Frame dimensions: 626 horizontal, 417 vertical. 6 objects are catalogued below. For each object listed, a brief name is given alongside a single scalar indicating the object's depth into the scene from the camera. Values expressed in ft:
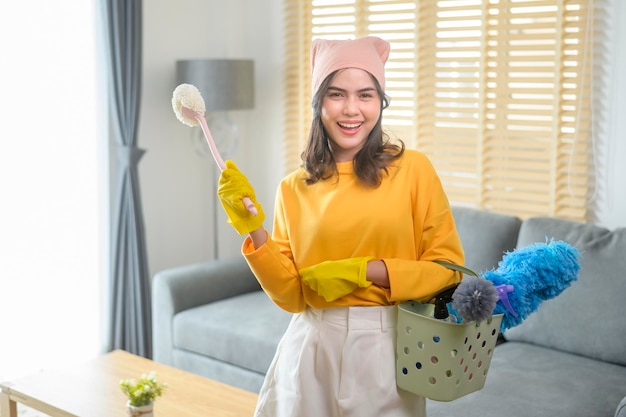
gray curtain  12.47
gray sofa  8.23
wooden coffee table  8.21
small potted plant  7.54
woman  5.70
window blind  10.66
